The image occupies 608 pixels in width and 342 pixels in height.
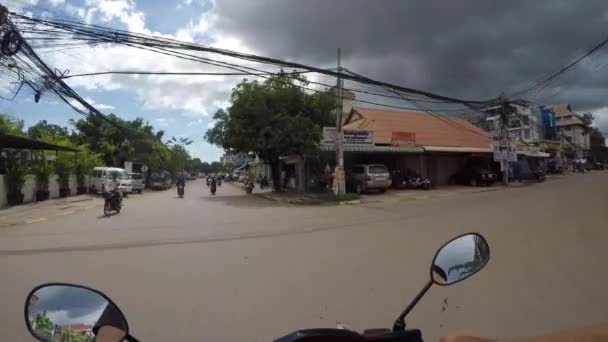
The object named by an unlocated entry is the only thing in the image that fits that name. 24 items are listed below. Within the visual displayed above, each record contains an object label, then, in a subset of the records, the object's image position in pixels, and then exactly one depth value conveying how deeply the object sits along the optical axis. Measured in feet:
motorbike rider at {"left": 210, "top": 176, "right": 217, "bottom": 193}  99.55
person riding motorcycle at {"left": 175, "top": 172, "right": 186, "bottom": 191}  92.32
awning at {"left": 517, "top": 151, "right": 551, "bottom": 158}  126.26
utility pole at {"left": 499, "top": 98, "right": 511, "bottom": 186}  88.38
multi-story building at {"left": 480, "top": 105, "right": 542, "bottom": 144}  163.12
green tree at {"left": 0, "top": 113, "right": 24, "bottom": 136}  67.92
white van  98.48
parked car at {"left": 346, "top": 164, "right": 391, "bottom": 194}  78.84
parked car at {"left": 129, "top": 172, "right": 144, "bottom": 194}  111.04
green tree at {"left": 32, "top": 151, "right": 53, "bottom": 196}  73.77
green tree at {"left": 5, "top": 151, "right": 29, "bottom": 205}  63.62
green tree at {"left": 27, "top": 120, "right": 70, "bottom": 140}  84.38
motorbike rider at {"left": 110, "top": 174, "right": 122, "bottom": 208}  55.67
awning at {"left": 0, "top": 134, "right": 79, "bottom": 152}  60.74
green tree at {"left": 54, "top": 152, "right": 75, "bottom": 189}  85.25
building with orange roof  92.22
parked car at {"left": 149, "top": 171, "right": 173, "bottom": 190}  139.64
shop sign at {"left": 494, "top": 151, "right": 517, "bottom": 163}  95.91
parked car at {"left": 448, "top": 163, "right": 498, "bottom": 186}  97.30
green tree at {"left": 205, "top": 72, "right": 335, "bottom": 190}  75.36
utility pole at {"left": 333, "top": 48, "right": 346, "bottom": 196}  67.56
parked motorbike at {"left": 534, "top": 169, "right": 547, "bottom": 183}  113.62
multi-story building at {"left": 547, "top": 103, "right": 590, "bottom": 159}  255.04
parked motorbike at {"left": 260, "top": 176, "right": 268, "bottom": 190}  122.62
